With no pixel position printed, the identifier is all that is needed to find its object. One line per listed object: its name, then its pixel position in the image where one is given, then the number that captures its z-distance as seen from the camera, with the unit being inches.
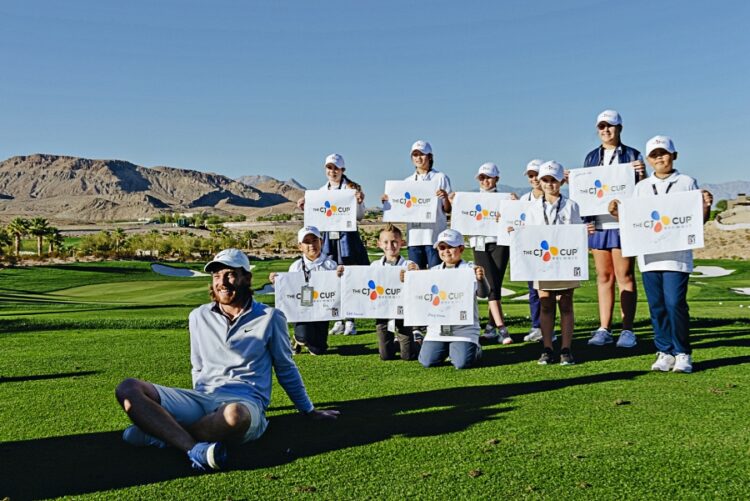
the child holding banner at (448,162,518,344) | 368.8
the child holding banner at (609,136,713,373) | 266.4
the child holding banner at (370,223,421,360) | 310.2
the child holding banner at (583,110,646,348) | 321.4
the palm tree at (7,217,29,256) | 2167.4
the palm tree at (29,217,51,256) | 2161.7
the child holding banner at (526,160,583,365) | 288.2
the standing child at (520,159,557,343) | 350.3
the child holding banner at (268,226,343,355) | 327.0
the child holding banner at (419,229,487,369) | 287.4
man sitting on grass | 175.9
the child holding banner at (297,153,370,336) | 374.6
